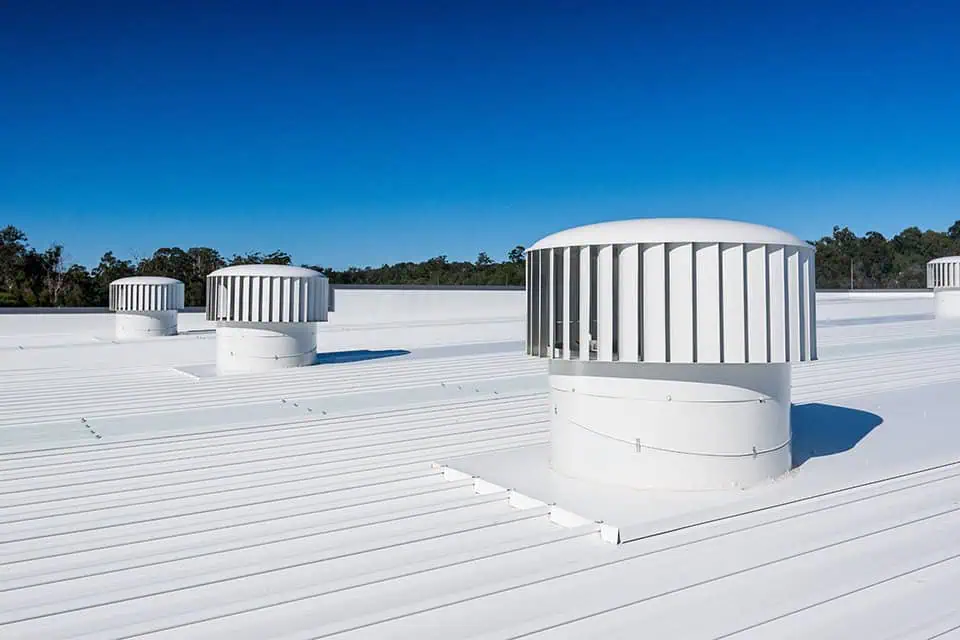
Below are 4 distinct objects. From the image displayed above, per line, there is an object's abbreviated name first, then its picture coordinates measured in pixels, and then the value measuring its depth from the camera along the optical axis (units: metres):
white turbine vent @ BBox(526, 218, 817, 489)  2.93
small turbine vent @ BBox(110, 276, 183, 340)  13.11
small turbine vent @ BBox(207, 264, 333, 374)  7.23
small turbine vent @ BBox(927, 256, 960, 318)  11.88
